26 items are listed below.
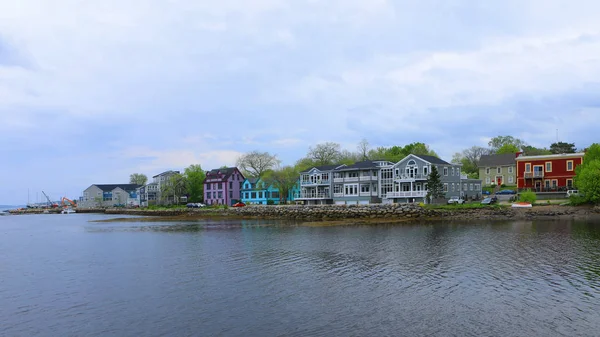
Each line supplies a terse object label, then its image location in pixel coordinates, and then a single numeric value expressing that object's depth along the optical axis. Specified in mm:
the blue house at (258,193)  107125
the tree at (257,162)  118100
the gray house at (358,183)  80312
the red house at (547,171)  70688
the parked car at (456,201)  68750
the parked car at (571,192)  63828
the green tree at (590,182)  56688
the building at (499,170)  86438
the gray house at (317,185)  87938
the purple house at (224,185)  115750
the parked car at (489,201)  65250
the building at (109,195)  165000
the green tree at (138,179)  186000
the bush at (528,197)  61656
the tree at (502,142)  120219
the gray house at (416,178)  73088
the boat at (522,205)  60044
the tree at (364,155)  110438
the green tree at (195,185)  127938
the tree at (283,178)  99938
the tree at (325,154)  108062
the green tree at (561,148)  99688
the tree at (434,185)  68312
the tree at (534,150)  100150
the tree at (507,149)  106238
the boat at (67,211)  148625
